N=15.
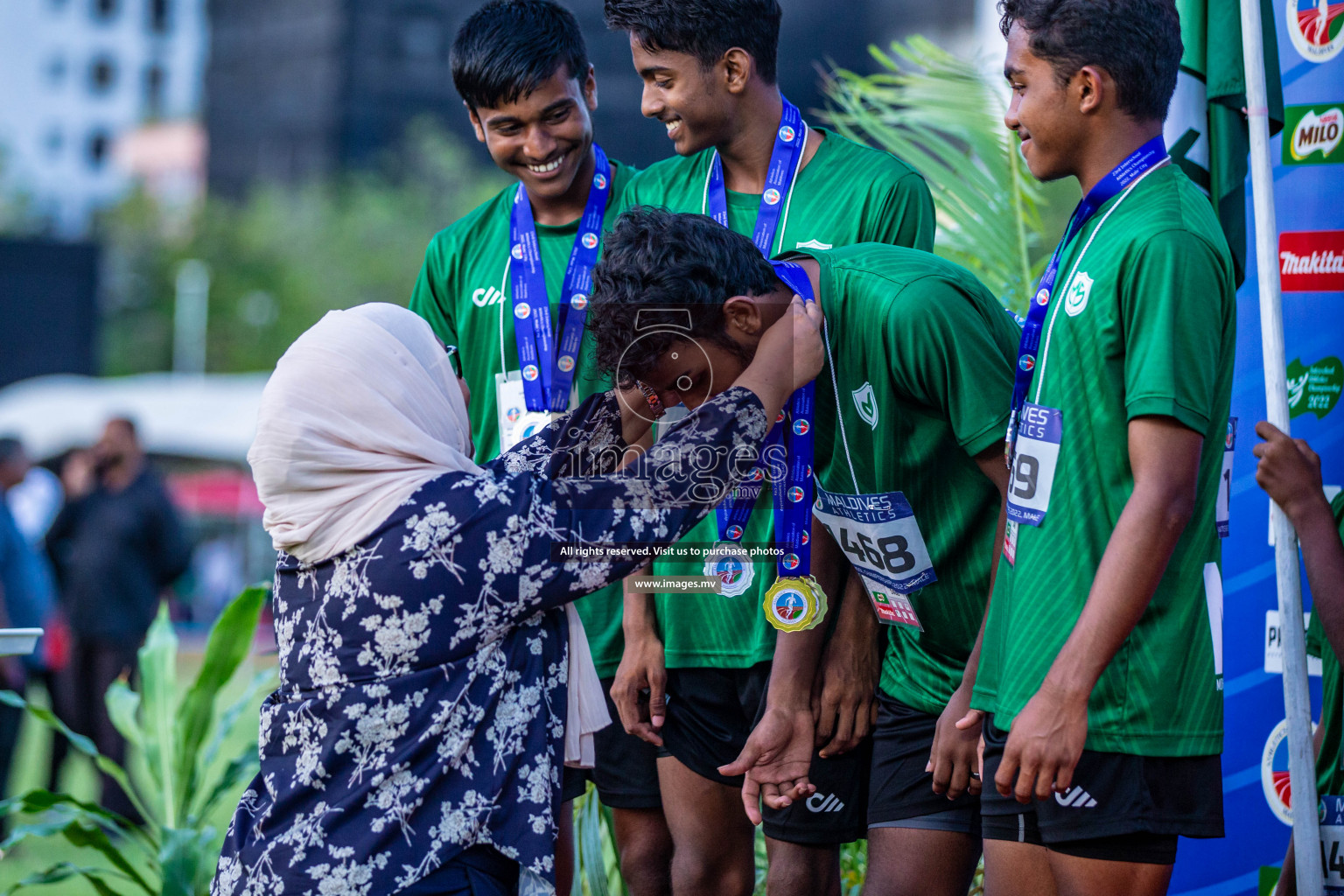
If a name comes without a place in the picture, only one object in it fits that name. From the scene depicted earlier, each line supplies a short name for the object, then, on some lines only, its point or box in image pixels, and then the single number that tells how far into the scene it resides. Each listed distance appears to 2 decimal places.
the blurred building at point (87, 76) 112.87
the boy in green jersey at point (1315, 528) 4.99
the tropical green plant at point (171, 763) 7.61
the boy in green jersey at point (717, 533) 5.55
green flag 5.73
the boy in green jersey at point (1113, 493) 3.78
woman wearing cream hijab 4.04
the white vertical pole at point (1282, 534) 4.97
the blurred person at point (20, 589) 13.09
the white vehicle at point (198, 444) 37.91
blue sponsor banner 6.17
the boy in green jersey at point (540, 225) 6.21
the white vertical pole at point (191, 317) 75.31
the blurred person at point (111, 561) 13.42
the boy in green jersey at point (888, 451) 4.53
